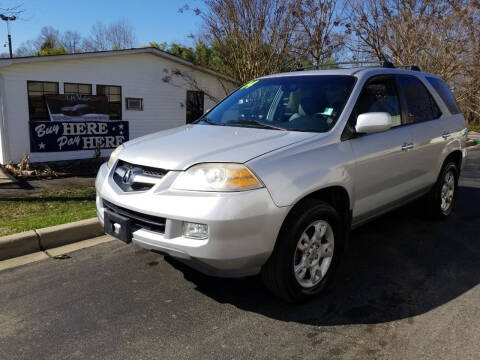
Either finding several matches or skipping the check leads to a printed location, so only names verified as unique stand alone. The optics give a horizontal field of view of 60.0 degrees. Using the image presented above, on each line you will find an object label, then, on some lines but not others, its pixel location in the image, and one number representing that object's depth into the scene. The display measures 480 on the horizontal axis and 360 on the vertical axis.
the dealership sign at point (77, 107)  10.71
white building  10.25
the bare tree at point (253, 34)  12.84
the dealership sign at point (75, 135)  10.53
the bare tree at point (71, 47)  44.83
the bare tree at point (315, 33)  13.45
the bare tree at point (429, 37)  15.68
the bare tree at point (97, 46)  42.56
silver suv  2.70
